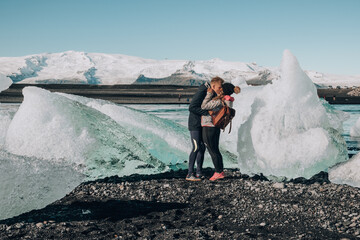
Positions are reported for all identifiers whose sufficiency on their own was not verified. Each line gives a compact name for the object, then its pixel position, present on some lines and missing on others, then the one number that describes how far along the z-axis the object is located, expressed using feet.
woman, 24.02
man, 24.13
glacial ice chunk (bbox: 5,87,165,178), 26.53
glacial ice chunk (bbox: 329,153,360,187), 24.56
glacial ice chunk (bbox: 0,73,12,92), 30.92
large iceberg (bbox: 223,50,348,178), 26.89
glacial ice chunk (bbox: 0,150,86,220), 20.19
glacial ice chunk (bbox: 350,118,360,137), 49.90
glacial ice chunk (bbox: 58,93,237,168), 30.96
